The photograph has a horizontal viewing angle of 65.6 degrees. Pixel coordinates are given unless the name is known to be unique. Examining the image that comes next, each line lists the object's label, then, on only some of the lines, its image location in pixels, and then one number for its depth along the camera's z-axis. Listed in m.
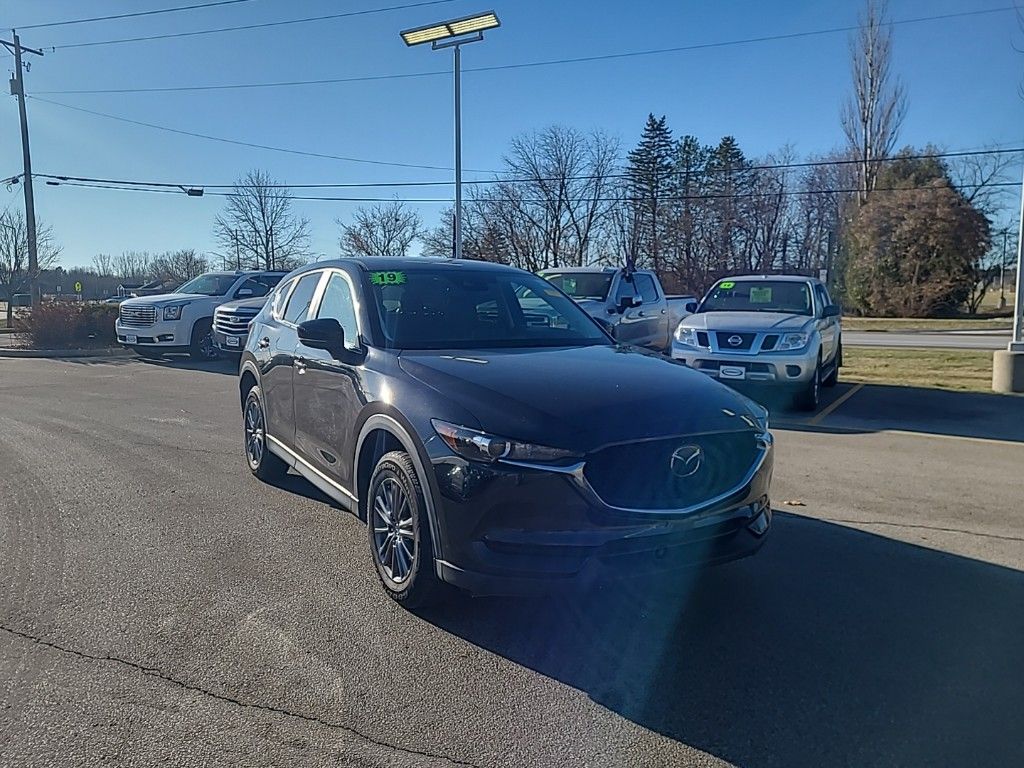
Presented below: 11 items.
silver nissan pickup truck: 9.88
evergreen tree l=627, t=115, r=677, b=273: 51.88
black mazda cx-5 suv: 3.33
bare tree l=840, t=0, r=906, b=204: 43.47
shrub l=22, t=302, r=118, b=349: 19.78
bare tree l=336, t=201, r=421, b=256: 56.53
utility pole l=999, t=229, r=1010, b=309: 47.92
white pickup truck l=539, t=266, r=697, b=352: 12.22
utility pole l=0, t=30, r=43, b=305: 26.62
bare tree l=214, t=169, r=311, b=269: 48.56
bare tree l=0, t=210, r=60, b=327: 38.41
